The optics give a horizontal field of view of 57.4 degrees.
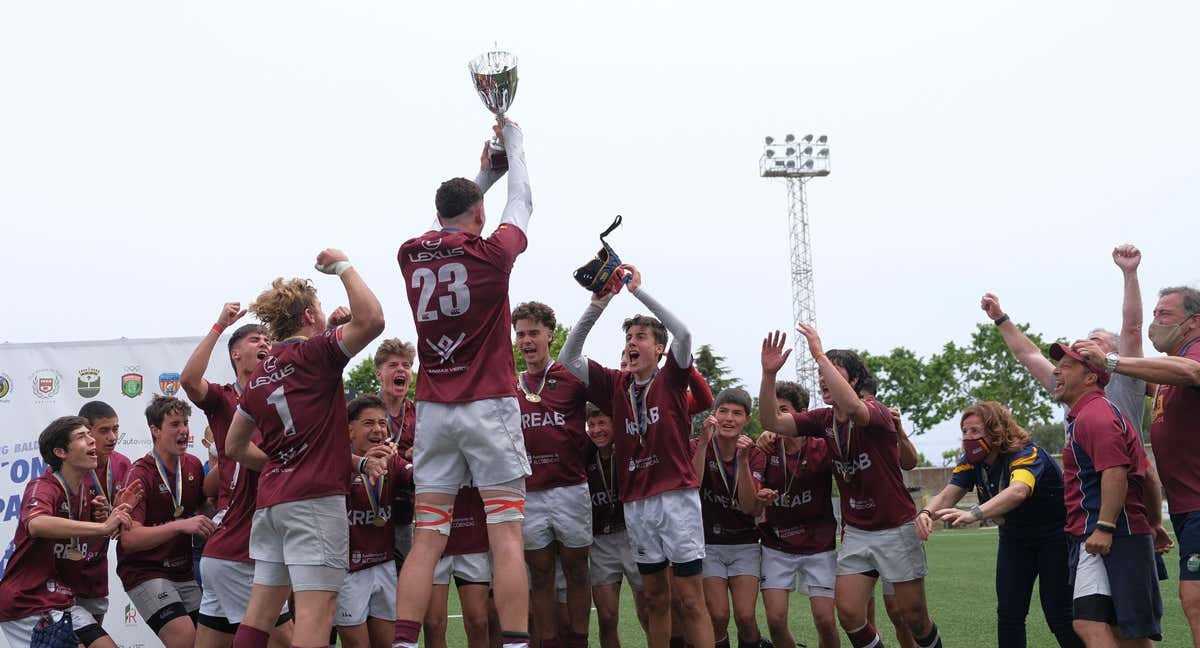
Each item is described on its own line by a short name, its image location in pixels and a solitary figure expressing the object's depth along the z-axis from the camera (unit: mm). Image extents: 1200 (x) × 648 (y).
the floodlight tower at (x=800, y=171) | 57000
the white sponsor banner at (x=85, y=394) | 10789
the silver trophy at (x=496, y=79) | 6586
